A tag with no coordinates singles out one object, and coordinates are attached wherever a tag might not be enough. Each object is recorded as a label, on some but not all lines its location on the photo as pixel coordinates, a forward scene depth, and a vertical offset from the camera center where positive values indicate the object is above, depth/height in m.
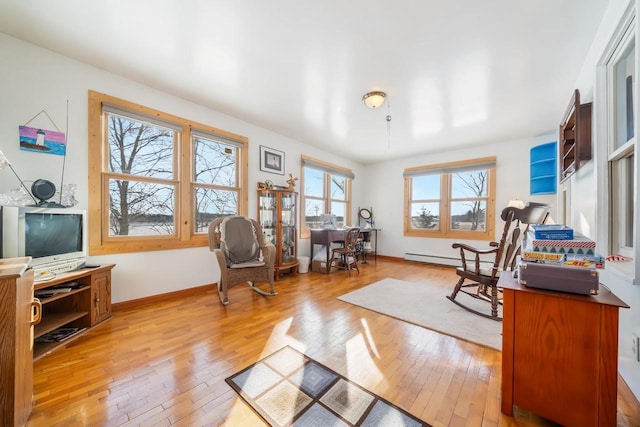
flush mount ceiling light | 2.71 +1.36
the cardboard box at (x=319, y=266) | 4.36 -1.04
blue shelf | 3.49 +0.71
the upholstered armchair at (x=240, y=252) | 2.73 -0.52
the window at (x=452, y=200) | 4.57 +0.28
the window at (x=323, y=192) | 4.76 +0.48
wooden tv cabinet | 1.86 -0.81
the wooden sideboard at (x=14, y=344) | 0.97 -0.58
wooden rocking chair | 2.26 -0.47
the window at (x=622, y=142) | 1.44 +0.48
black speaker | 1.92 +0.19
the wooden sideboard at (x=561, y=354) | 0.98 -0.65
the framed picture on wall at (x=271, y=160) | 3.91 +0.93
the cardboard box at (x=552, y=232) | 1.16 -0.10
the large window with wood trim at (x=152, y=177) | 2.43 +0.44
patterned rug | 1.17 -1.06
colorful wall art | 2.03 +0.66
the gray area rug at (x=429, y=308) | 2.08 -1.09
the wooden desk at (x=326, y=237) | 4.29 -0.46
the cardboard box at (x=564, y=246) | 1.10 -0.16
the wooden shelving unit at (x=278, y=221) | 3.86 -0.14
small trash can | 4.29 -0.96
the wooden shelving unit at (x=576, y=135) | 1.88 +0.73
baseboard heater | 4.78 -1.02
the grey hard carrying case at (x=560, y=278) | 1.04 -0.31
